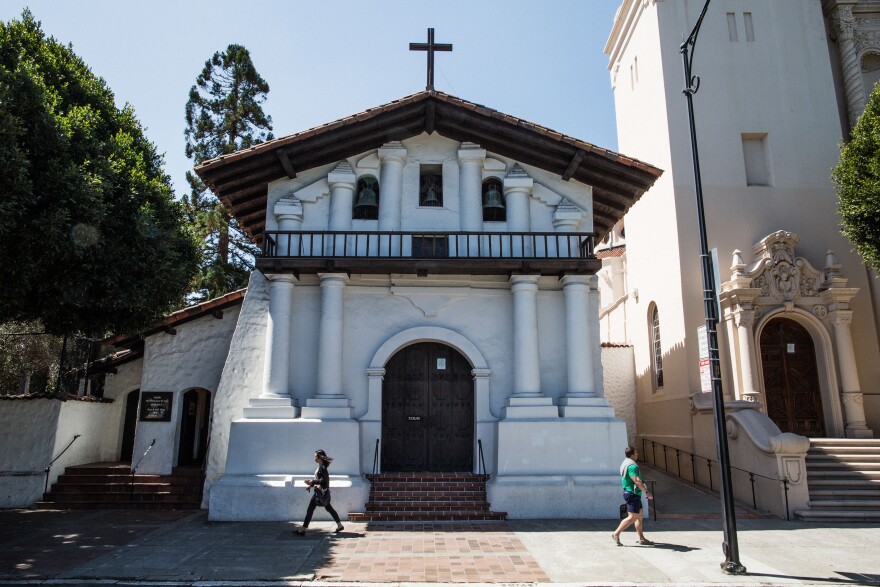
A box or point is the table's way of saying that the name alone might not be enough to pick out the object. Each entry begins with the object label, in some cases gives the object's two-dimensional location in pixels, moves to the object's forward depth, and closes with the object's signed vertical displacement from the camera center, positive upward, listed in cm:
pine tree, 2441 +1212
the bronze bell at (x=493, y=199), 1391 +492
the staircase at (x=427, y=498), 1141 -140
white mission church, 1223 +236
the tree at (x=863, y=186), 1186 +456
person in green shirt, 935 -107
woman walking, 1017 -103
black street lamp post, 802 +61
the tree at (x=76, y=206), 918 +338
